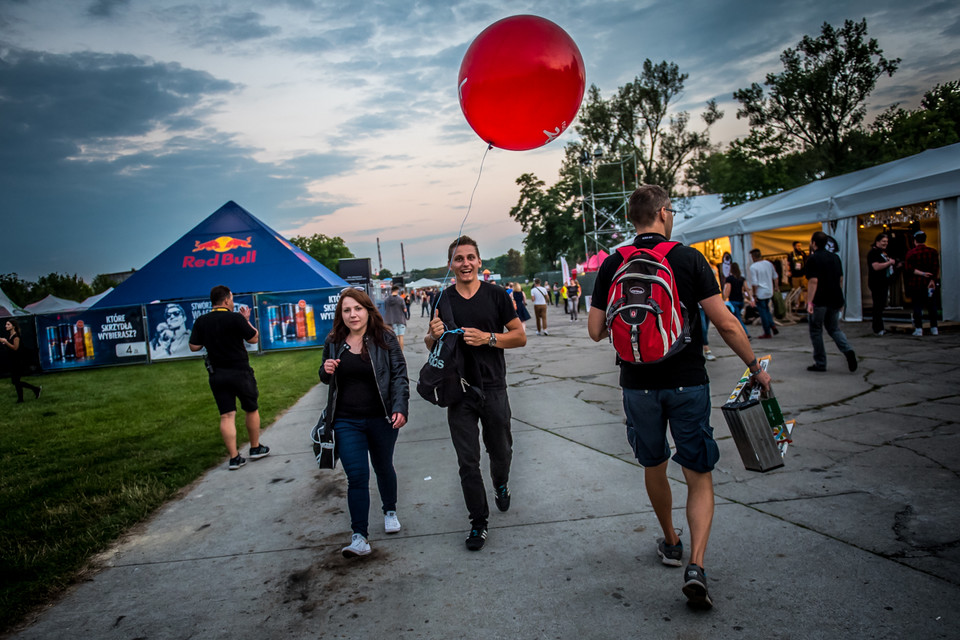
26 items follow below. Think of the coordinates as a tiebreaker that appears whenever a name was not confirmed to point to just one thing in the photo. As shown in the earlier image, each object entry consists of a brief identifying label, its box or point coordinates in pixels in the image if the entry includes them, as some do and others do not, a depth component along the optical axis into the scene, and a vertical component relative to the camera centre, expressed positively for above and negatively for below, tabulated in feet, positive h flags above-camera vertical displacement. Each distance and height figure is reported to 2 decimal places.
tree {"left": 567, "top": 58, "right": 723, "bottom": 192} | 118.42 +34.16
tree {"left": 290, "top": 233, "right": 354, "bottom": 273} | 309.83 +34.02
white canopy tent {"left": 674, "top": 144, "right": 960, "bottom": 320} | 33.27 +4.31
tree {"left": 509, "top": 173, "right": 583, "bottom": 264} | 174.81 +23.14
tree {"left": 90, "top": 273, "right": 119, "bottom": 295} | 259.60 +19.91
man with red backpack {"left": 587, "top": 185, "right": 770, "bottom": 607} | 8.31 -1.01
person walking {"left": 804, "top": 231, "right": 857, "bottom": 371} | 23.84 -1.02
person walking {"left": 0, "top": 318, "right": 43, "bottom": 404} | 36.86 -1.65
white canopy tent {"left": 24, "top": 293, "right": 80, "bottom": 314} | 116.78 +5.33
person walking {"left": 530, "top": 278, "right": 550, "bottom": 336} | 56.66 -0.99
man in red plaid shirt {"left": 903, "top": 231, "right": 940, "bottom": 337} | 31.60 -1.01
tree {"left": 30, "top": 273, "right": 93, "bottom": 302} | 203.62 +15.68
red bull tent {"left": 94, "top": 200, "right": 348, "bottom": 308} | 61.82 +5.62
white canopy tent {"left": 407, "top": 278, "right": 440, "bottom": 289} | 237.25 +7.08
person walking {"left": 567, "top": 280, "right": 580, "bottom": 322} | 74.90 -1.27
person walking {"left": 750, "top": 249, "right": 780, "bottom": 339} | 38.78 -0.57
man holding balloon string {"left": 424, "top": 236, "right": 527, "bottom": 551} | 11.21 -1.44
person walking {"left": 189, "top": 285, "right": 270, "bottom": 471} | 17.79 -1.26
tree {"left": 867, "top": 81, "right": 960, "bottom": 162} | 102.50 +25.08
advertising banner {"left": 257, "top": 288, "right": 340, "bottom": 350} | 58.23 -0.76
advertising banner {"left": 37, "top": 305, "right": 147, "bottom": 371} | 56.49 -1.25
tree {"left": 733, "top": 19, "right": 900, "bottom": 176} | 97.71 +32.37
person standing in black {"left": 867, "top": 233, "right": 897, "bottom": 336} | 32.30 -0.35
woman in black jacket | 11.43 -1.93
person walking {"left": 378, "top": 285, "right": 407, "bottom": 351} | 45.60 -0.66
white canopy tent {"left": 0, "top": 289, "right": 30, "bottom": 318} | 78.84 +4.10
